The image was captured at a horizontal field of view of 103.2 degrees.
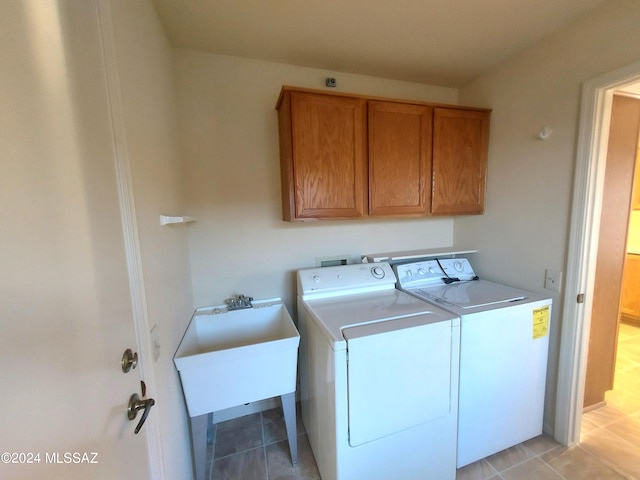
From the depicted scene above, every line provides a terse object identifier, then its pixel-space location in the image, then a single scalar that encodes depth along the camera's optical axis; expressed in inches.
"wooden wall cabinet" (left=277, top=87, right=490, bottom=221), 61.0
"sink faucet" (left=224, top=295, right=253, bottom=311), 68.6
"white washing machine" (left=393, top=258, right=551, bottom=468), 54.6
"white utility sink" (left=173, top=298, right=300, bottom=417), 48.7
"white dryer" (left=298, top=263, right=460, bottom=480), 45.9
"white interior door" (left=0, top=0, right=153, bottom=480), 15.6
